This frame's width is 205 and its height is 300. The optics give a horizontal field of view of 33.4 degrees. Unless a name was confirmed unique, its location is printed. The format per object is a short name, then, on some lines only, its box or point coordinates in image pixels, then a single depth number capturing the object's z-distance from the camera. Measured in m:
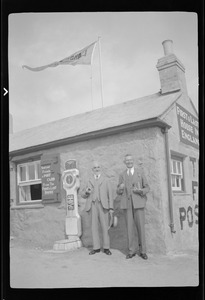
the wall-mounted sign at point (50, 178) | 6.25
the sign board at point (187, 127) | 6.25
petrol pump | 5.92
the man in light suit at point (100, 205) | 5.63
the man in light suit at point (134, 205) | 5.47
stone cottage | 5.66
